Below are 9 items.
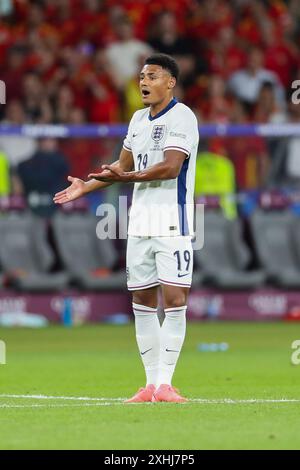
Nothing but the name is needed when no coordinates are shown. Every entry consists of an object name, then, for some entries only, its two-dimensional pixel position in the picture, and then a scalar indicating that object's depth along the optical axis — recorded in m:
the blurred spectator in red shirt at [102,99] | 23.12
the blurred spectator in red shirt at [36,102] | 22.03
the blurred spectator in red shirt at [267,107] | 23.08
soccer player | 10.85
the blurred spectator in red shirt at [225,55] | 24.64
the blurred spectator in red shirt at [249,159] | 21.39
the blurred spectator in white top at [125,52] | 23.80
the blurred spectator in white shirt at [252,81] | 23.77
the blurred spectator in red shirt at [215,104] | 22.97
